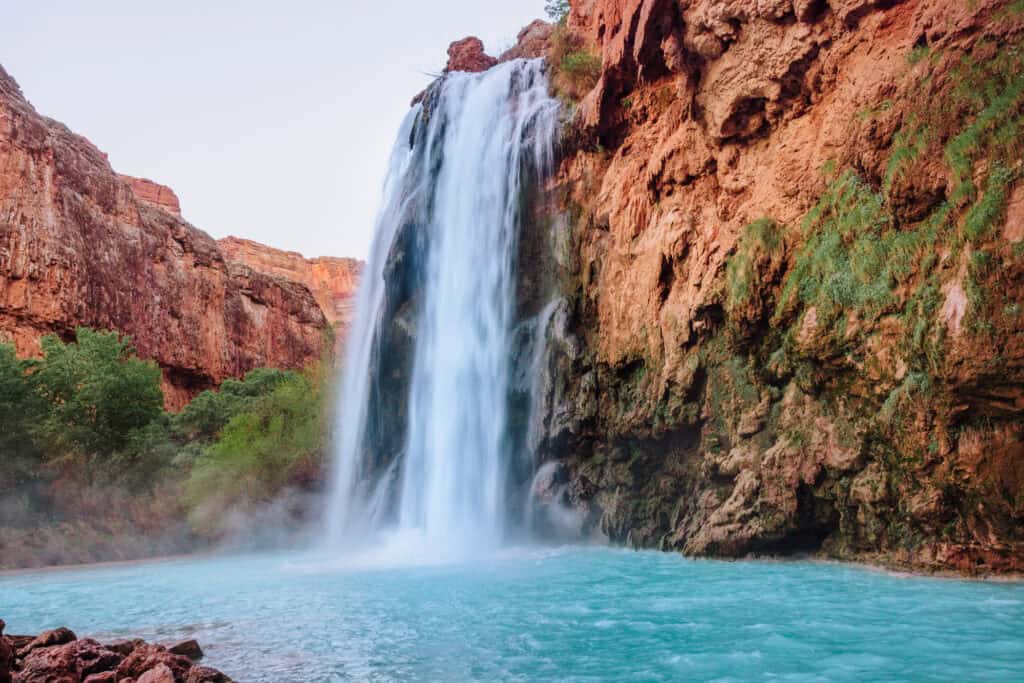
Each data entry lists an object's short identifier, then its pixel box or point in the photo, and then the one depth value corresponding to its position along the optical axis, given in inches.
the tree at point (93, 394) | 873.7
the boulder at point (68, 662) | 167.2
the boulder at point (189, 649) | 217.8
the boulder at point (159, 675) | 159.0
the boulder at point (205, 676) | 170.2
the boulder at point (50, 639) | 197.5
